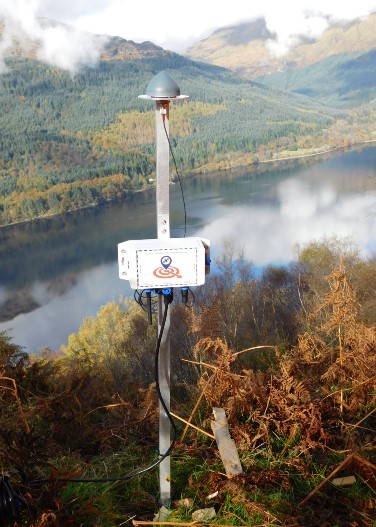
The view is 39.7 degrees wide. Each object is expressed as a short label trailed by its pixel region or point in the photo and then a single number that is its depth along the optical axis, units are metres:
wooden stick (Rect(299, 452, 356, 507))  1.87
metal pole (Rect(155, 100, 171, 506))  1.66
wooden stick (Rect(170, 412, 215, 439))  2.19
